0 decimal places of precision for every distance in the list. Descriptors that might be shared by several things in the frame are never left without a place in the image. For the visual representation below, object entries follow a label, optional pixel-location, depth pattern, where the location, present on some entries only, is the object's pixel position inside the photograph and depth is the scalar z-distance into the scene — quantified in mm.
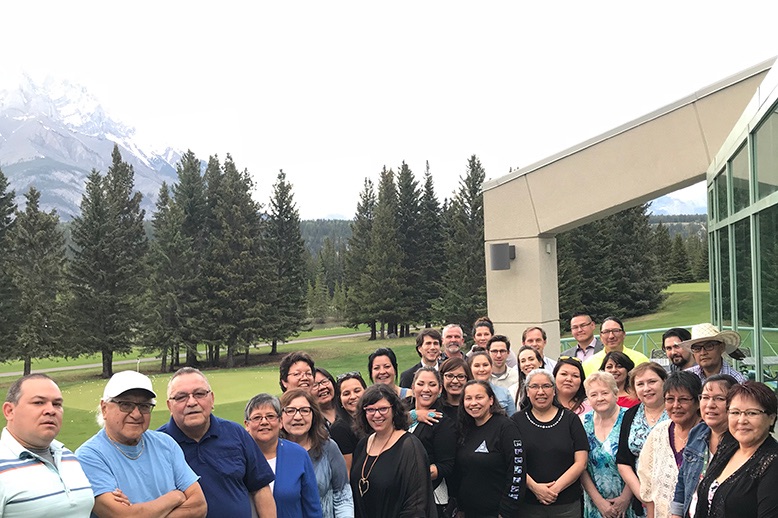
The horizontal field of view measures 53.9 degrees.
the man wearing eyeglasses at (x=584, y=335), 7730
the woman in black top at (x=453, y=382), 5570
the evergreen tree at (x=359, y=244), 58262
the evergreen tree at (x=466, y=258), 49719
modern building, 6883
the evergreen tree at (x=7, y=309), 38219
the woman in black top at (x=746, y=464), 3475
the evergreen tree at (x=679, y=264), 66562
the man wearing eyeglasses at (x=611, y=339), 7031
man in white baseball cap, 3266
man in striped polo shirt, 2859
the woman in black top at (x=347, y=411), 5039
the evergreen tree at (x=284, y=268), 46969
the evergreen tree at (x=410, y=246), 56125
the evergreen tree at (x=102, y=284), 41375
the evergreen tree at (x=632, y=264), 47594
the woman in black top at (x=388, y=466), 4559
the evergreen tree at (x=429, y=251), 56572
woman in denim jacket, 3996
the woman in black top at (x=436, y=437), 5070
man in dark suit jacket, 6988
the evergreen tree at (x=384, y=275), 55281
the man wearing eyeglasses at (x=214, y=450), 3697
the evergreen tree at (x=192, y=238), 43719
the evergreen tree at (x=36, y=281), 38406
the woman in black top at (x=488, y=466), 4988
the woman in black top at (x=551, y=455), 5109
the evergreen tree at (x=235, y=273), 44594
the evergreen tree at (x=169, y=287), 42938
